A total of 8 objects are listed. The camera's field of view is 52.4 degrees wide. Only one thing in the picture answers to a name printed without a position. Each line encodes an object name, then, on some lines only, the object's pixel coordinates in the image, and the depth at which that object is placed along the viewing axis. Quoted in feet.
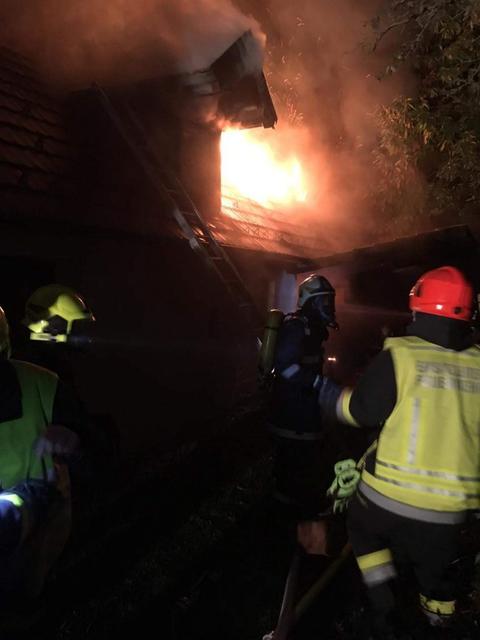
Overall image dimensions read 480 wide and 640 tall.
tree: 27.17
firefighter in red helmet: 8.56
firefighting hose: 10.22
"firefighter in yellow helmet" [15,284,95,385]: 10.76
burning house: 16.49
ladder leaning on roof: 20.58
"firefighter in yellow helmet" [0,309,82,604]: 6.59
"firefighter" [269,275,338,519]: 15.25
